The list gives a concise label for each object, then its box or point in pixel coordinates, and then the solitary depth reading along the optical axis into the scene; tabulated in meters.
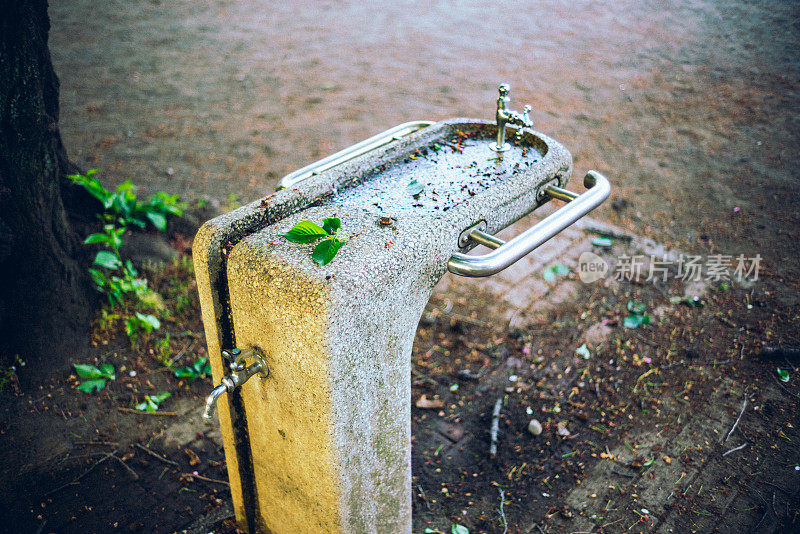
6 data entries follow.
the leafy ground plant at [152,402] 2.84
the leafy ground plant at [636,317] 3.42
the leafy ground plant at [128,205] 3.48
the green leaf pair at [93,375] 2.89
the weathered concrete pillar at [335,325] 1.54
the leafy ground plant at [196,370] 3.01
